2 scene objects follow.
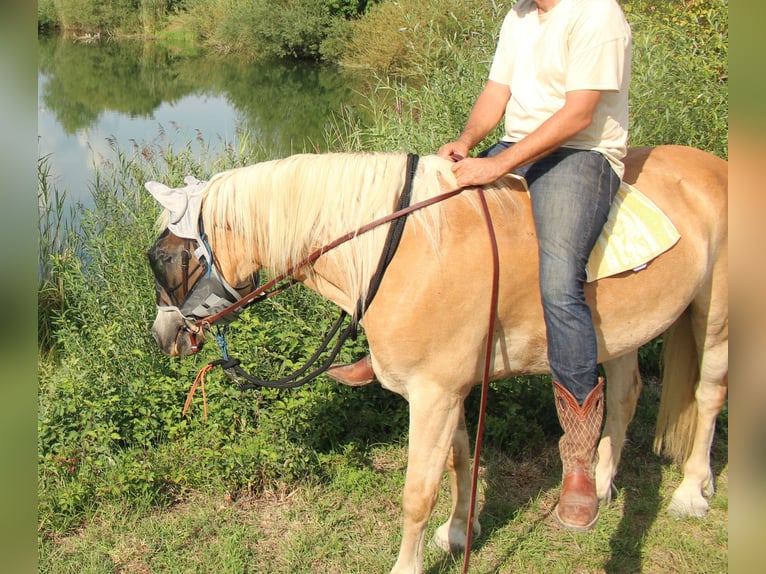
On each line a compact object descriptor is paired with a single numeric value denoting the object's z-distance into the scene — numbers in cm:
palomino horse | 288
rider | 280
